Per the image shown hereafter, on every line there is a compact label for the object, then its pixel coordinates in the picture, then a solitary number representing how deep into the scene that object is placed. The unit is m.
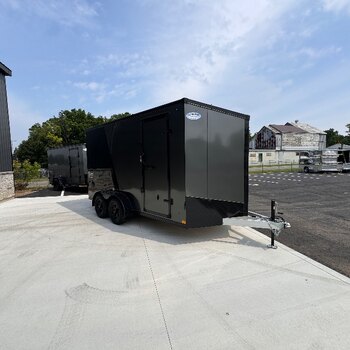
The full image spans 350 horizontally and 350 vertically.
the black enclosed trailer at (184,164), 4.85
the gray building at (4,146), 11.48
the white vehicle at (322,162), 25.71
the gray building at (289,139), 44.31
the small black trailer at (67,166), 13.19
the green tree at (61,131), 48.75
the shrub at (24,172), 17.33
